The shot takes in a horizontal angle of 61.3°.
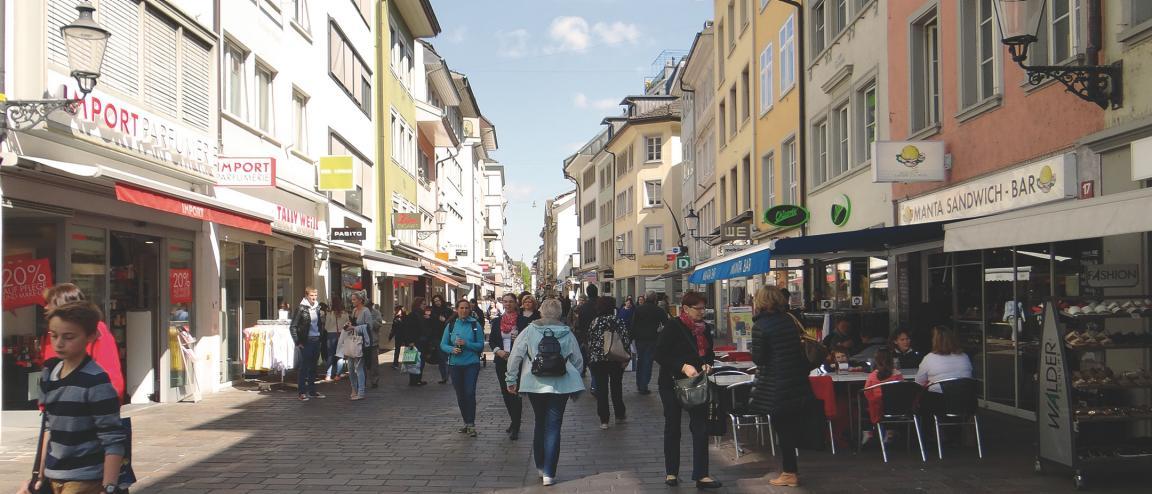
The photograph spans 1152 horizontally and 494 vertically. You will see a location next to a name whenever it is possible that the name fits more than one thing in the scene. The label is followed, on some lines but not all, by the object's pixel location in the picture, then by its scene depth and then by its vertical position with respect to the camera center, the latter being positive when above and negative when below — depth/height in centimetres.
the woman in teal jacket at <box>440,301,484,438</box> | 1083 -90
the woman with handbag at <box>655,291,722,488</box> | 763 -92
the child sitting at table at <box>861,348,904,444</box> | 904 -100
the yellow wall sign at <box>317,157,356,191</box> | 2038 +227
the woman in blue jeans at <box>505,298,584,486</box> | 798 -86
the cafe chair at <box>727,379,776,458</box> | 955 -132
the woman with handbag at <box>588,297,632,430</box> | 1218 -93
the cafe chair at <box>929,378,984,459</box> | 903 -119
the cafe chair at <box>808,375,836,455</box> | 920 -114
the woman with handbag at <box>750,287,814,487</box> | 765 -77
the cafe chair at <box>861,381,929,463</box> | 898 -118
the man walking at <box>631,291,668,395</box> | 1432 -66
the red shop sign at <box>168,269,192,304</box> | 1426 -2
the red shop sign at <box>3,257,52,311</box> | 1086 +7
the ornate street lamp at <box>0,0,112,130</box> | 896 +213
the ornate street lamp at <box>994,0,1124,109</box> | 905 +188
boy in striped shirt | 421 -59
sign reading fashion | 898 -4
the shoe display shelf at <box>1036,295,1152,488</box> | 754 -98
